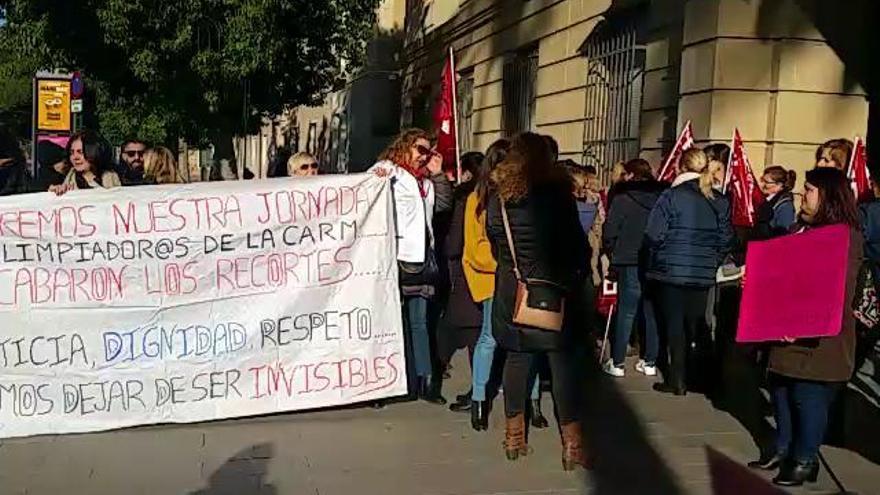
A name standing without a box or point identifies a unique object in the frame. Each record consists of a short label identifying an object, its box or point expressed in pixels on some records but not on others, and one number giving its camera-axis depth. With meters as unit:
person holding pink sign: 5.15
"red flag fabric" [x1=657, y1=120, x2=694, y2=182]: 9.23
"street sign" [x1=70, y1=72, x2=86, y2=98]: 18.52
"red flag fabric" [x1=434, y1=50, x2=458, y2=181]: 8.20
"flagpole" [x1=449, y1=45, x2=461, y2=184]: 7.59
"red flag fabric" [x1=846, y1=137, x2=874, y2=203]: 7.07
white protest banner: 6.15
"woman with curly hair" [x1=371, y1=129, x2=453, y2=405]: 6.77
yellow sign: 17.67
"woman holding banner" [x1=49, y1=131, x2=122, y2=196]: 7.26
